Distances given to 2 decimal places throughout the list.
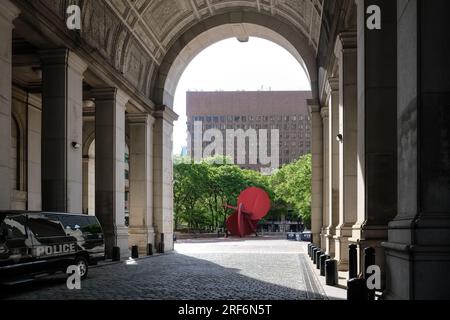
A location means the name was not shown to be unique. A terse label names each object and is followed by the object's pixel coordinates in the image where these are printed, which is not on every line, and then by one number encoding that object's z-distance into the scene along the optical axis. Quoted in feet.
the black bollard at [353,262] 41.45
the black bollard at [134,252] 86.33
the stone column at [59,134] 63.98
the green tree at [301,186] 220.02
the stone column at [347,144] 57.16
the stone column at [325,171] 92.53
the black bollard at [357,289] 26.63
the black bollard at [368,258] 34.08
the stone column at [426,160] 25.77
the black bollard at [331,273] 47.03
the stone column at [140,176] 101.35
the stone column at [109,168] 82.43
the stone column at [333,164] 71.77
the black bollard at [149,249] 95.61
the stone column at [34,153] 92.73
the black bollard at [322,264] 56.13
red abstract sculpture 171.63
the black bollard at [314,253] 71.53
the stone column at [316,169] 101.96
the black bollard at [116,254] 77.19
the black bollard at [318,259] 63.86
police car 40.83
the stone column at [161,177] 105.81
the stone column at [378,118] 41.14
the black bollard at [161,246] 103.45
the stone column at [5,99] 47.74
